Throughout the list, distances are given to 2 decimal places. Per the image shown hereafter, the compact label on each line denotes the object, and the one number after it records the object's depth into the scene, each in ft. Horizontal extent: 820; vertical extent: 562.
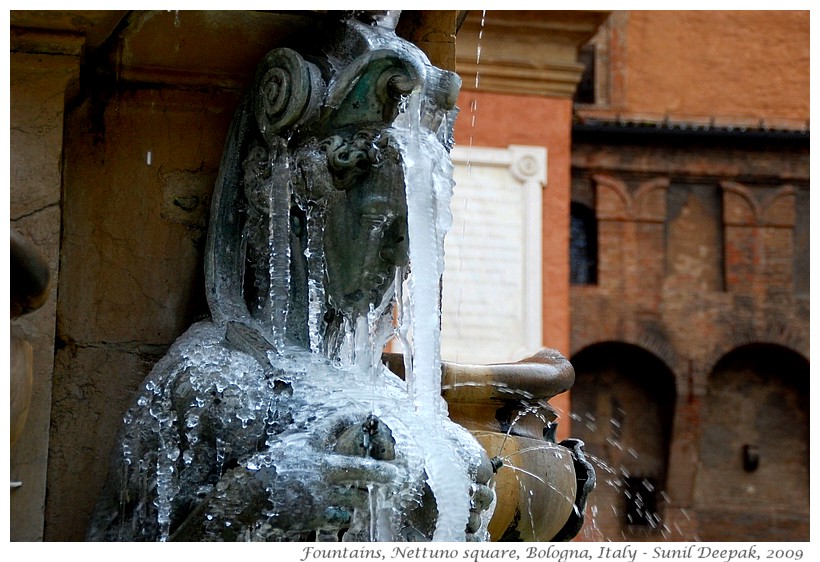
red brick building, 87.86
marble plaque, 63.31
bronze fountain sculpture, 9.93
